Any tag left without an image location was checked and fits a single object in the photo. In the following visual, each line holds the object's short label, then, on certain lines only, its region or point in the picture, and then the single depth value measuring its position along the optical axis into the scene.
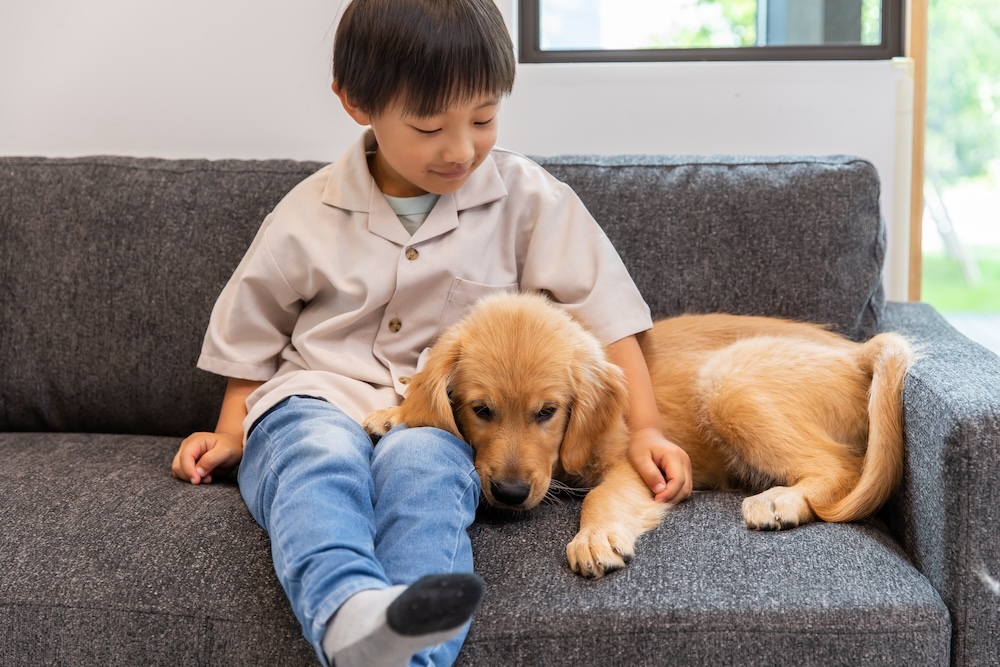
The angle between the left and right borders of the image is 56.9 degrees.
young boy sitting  1.62
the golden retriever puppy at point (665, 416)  1.77
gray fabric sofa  1.46
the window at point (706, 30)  3.03
